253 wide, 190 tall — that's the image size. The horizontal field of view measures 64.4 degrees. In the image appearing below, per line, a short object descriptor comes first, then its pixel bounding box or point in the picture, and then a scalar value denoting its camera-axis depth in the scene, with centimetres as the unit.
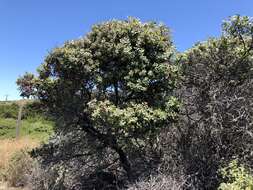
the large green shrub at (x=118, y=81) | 438
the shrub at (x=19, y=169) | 670
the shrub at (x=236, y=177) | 352
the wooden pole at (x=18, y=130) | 1240
